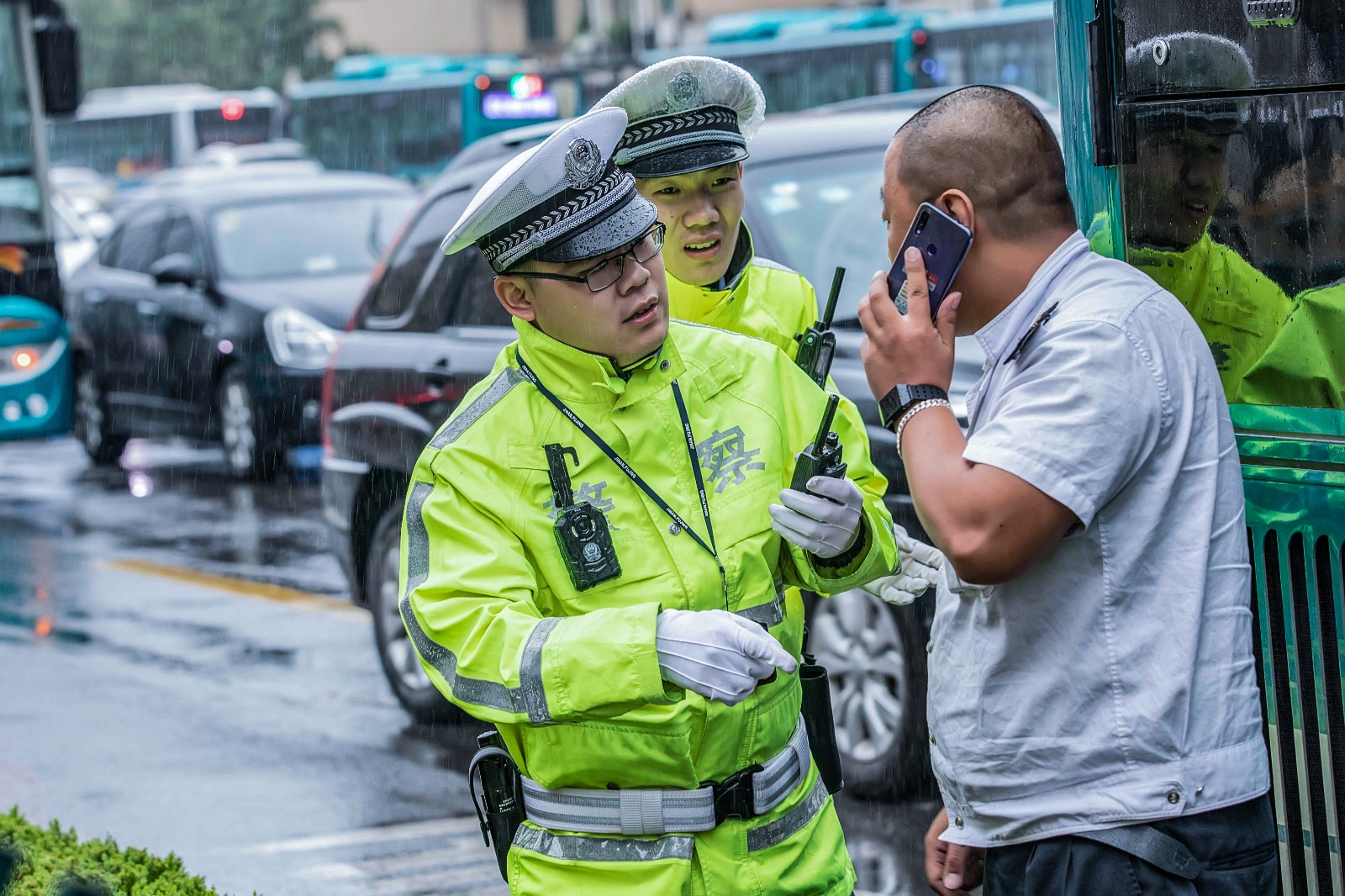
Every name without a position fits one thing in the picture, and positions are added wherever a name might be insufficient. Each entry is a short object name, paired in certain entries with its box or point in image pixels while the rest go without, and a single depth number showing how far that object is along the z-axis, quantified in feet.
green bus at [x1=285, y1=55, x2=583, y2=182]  165.27
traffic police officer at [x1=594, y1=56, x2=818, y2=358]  24.86
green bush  22.63
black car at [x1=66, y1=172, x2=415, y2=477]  80.23
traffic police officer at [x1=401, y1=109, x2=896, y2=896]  16.70
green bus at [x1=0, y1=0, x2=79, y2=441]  77.05
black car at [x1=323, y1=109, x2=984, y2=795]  34.47
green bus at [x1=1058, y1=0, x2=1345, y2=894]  17.38
